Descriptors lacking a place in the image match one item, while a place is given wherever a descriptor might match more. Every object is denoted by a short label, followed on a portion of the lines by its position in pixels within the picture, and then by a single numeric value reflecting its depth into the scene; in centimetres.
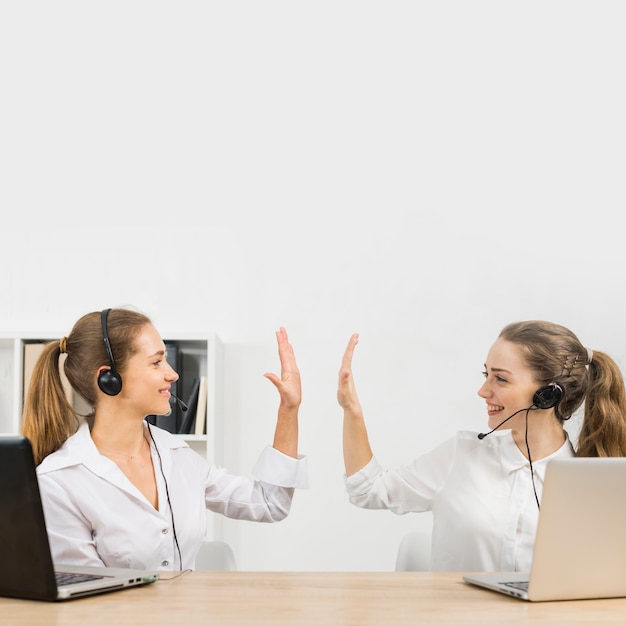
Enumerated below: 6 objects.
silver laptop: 146
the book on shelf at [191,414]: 356
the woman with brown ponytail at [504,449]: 229
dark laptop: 139
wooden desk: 133
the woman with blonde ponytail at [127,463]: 199
